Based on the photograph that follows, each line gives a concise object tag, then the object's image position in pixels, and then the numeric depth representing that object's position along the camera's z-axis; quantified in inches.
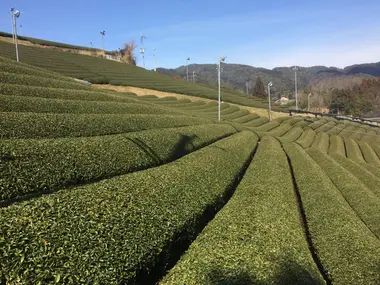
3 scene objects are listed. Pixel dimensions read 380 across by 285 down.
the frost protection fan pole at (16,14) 1472.2
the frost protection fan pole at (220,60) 1477.9
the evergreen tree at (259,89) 5777.6
